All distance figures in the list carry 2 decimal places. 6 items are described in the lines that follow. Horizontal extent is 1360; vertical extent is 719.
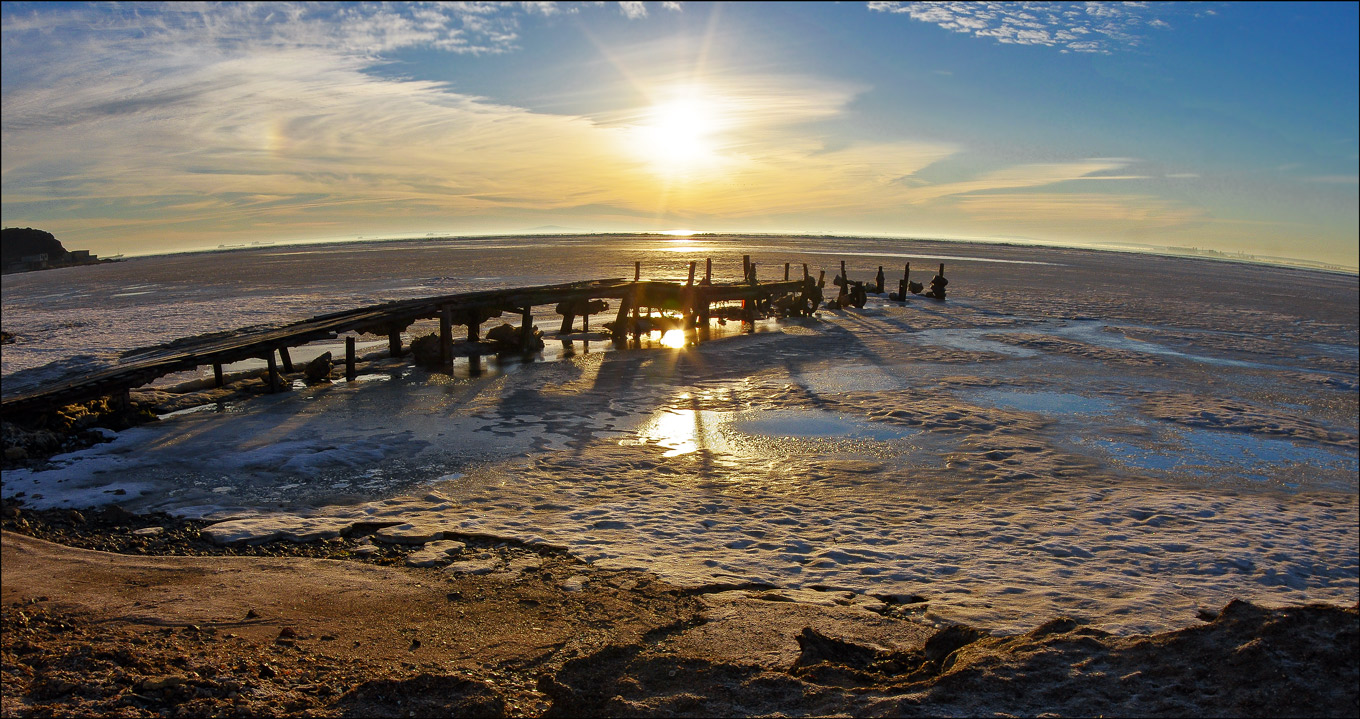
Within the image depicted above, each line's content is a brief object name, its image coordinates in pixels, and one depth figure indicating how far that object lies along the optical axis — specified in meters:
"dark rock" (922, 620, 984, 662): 4.95
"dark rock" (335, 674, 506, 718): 3.91
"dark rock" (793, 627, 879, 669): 4.79
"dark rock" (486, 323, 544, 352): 20.38
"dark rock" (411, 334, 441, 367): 18.70
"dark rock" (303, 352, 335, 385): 16.06
